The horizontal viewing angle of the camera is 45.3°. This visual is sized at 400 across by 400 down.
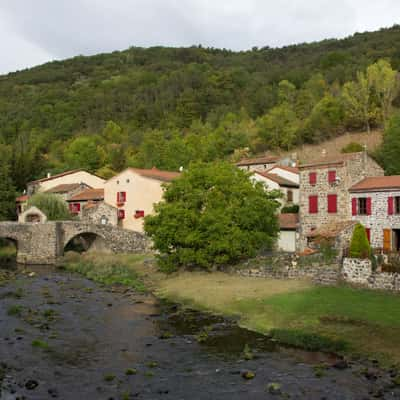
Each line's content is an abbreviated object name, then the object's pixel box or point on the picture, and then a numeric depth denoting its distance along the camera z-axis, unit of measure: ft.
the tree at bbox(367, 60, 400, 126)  242.17
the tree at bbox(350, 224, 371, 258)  99.09
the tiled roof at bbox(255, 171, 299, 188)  169.07
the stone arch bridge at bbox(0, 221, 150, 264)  162.40
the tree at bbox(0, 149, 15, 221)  194.90
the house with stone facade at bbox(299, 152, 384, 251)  129.49
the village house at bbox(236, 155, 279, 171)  210.18
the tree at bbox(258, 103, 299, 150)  271.98
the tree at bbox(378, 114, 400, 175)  163.02
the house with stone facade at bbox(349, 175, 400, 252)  119.34
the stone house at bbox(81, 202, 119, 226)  180.45
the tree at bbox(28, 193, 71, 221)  183.83
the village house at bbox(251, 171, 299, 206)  169.07
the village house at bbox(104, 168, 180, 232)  177.17
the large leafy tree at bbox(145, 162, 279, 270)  115.75
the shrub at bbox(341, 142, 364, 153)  205.36
